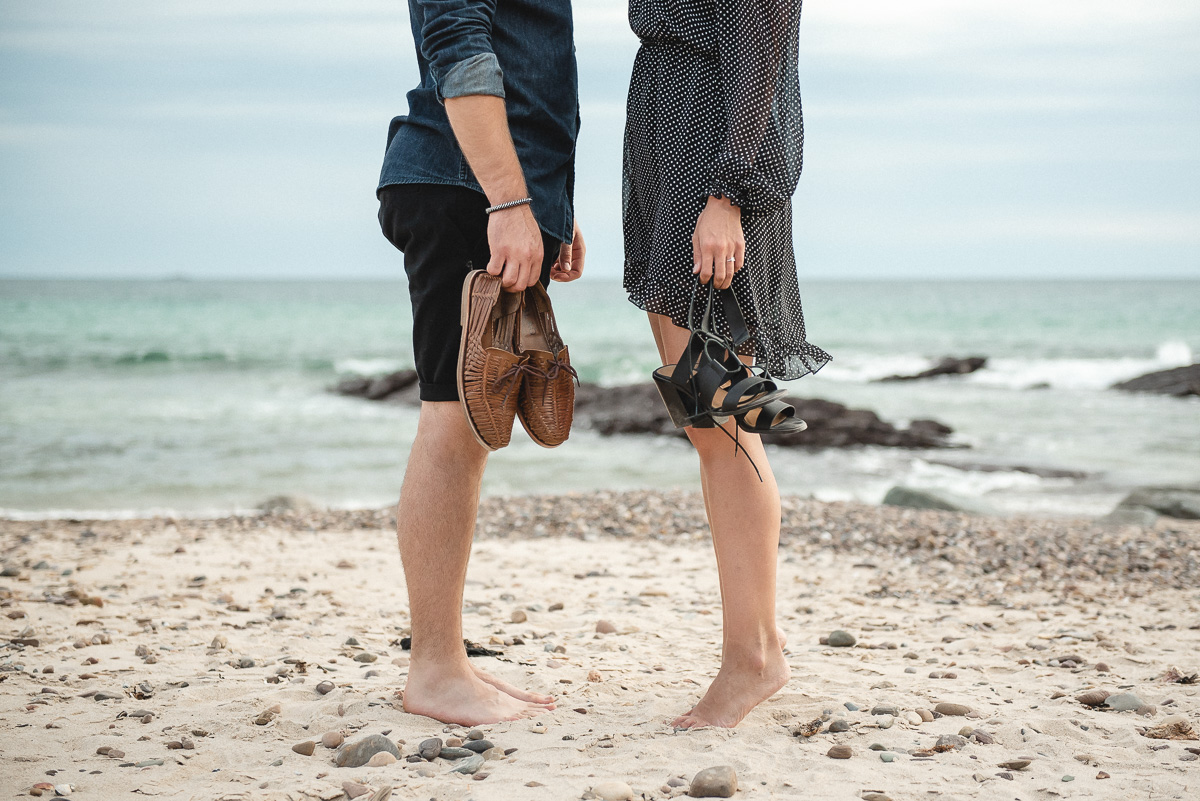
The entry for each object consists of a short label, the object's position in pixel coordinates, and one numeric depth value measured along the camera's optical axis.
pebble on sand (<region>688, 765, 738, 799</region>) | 1.85
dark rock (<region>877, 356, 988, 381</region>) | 19.56
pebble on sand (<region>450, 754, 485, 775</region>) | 2.00
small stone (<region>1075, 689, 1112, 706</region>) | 2.41
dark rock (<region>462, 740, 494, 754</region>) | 2.11
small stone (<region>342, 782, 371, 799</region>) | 1.88
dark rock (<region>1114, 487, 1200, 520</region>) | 6.43
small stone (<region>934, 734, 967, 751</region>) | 2.09
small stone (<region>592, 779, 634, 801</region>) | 1.84
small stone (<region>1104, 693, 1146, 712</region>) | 2.37
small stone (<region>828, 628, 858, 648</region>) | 3.06
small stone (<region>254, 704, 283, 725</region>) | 2.30
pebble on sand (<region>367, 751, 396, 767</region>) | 2.05
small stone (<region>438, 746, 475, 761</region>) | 2.08
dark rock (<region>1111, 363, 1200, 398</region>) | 15.43
